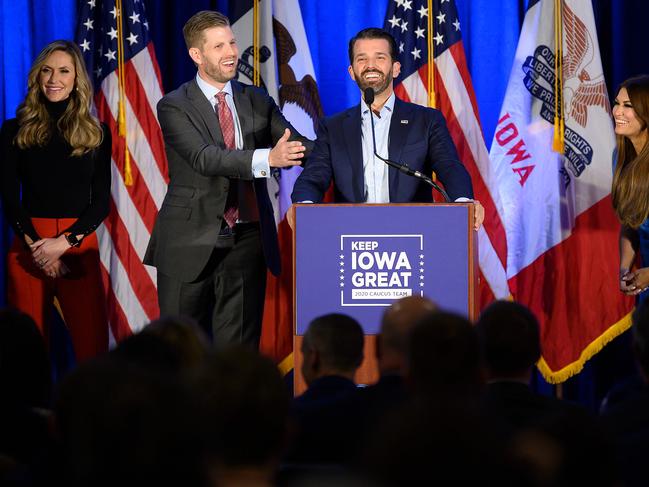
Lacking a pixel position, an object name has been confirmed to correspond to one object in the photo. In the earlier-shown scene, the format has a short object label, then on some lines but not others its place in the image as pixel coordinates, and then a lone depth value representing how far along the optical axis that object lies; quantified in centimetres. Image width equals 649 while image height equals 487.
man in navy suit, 983
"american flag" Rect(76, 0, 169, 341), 1270
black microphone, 874
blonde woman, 1060
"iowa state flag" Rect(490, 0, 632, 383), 1230
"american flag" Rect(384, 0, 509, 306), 1248
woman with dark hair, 1033
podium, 841
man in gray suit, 979
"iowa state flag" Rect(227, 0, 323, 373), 1255
